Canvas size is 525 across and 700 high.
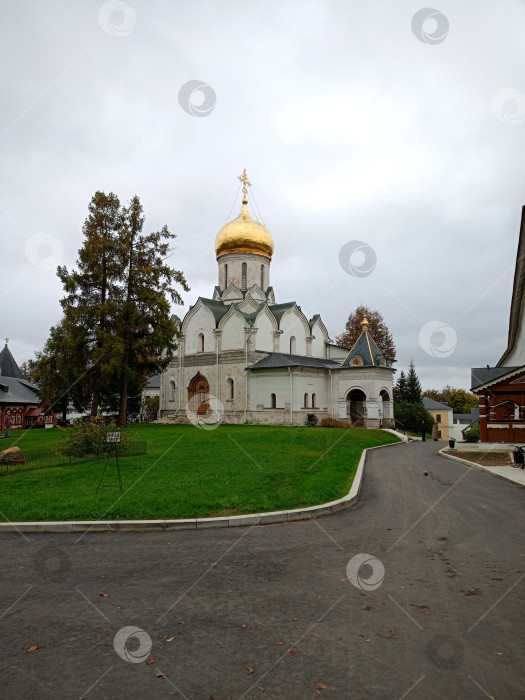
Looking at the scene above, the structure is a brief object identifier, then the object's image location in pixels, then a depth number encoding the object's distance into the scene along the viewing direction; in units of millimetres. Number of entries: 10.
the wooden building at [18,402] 36438
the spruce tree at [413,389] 47719
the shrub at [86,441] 15875
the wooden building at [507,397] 21625
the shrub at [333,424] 33531
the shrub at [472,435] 27734
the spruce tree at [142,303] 28672
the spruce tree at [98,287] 26875
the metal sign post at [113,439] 10688
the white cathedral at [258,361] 34344
